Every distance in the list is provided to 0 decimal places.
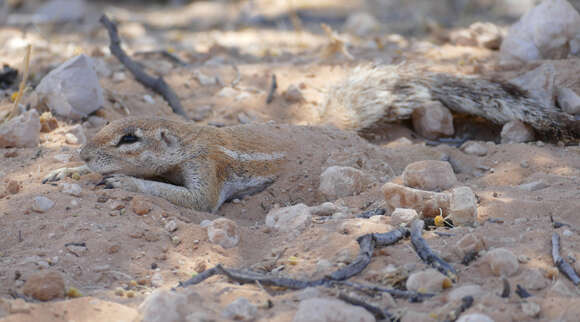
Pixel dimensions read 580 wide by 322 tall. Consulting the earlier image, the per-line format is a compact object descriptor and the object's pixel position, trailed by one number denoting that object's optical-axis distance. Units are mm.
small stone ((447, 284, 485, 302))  5281
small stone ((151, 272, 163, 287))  6259
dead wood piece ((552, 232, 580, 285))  5664
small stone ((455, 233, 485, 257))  6125
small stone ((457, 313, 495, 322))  4734
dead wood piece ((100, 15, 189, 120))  12922
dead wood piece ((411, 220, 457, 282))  5787
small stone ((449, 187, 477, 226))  7023
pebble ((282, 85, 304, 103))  13430
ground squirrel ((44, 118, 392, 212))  8758
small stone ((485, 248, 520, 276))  5707
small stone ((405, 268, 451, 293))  5566
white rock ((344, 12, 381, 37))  20359
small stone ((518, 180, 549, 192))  8398
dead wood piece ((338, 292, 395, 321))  5117
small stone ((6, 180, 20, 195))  8242
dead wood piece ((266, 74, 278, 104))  13422
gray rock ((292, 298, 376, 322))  4832
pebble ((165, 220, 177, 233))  7461
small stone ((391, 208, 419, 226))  7078
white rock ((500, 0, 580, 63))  13562
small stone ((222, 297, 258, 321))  5129
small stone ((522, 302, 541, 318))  5008
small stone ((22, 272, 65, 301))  5598
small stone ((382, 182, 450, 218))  7480
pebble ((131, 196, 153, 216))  7820
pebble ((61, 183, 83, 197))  8086
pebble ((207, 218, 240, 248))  7141
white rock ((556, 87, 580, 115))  11398
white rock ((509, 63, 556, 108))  11627
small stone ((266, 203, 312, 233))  7419
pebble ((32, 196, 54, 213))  7660
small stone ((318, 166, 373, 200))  9133
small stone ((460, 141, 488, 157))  10922
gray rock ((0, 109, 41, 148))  10172
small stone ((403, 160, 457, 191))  8430
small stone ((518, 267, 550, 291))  5492
